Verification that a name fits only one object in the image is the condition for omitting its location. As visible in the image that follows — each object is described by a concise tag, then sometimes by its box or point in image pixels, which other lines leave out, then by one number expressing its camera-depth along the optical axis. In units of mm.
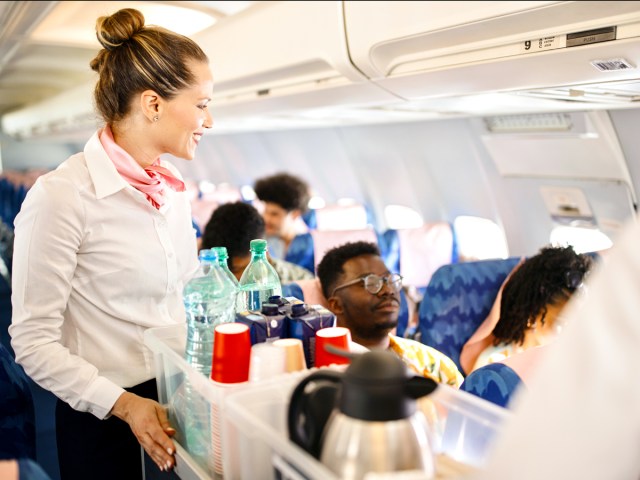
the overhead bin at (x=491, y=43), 1611
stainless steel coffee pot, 849
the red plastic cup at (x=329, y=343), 1219
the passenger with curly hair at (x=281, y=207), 4805
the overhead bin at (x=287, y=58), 2516
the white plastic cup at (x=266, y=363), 1178
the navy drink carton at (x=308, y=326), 1302
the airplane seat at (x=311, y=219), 5664
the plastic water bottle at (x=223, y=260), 1557
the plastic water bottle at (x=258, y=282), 1642
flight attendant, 1501
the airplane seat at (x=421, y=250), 4641
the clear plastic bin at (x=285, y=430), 999
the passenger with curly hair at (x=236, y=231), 3250
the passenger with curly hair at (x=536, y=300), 2721
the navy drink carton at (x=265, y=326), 1286
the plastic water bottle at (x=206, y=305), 1396
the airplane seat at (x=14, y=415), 1580
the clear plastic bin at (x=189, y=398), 1202
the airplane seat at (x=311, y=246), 4020
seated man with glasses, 2350
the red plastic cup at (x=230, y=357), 1190
